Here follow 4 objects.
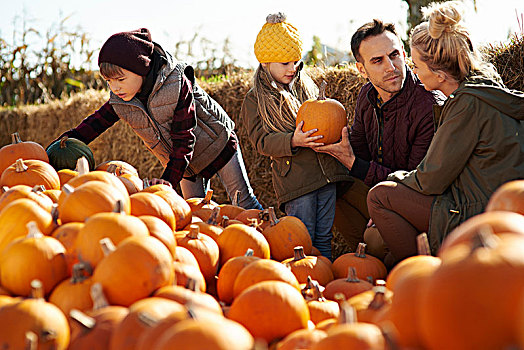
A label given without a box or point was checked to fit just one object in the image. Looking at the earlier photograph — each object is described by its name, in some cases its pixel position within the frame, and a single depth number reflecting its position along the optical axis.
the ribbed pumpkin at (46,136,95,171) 3.22
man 3.35
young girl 3.60
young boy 3.47
